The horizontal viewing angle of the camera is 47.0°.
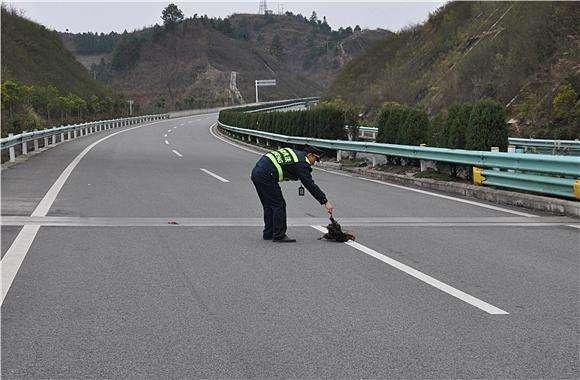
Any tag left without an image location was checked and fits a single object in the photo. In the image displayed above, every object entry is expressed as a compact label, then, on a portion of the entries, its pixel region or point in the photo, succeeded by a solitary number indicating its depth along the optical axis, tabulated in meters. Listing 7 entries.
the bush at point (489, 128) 14.73
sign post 130.90
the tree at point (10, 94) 44.94
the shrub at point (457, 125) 15.56
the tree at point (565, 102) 32.03
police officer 8.48
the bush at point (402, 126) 18.48
